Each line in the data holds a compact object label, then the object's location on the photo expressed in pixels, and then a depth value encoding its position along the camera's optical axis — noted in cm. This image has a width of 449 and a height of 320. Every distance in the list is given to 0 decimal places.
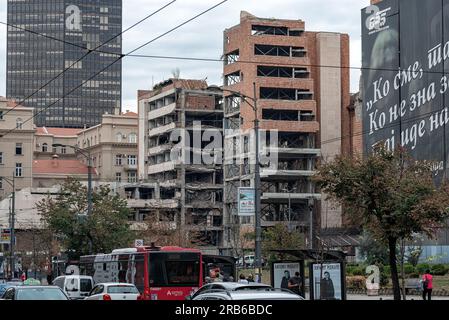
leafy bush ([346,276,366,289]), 5688
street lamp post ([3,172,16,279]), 7519
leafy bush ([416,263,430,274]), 6224
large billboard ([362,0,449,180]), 7606
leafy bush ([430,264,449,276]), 6419
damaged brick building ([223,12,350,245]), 10450
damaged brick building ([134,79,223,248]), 11281
